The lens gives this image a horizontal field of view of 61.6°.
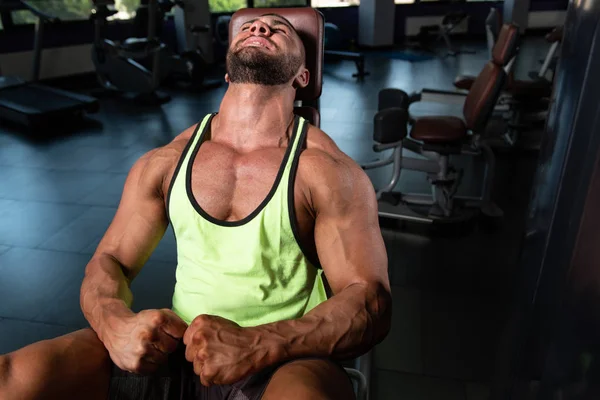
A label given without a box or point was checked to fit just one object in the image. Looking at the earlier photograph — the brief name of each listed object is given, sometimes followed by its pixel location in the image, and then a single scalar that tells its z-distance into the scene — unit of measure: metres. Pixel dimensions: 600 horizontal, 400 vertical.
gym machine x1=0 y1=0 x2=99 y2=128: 3.69
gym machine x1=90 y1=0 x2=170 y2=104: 4.25
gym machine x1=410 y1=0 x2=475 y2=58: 6.57
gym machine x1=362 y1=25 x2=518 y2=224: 2.09
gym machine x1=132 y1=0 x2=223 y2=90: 4.34
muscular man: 0.74
